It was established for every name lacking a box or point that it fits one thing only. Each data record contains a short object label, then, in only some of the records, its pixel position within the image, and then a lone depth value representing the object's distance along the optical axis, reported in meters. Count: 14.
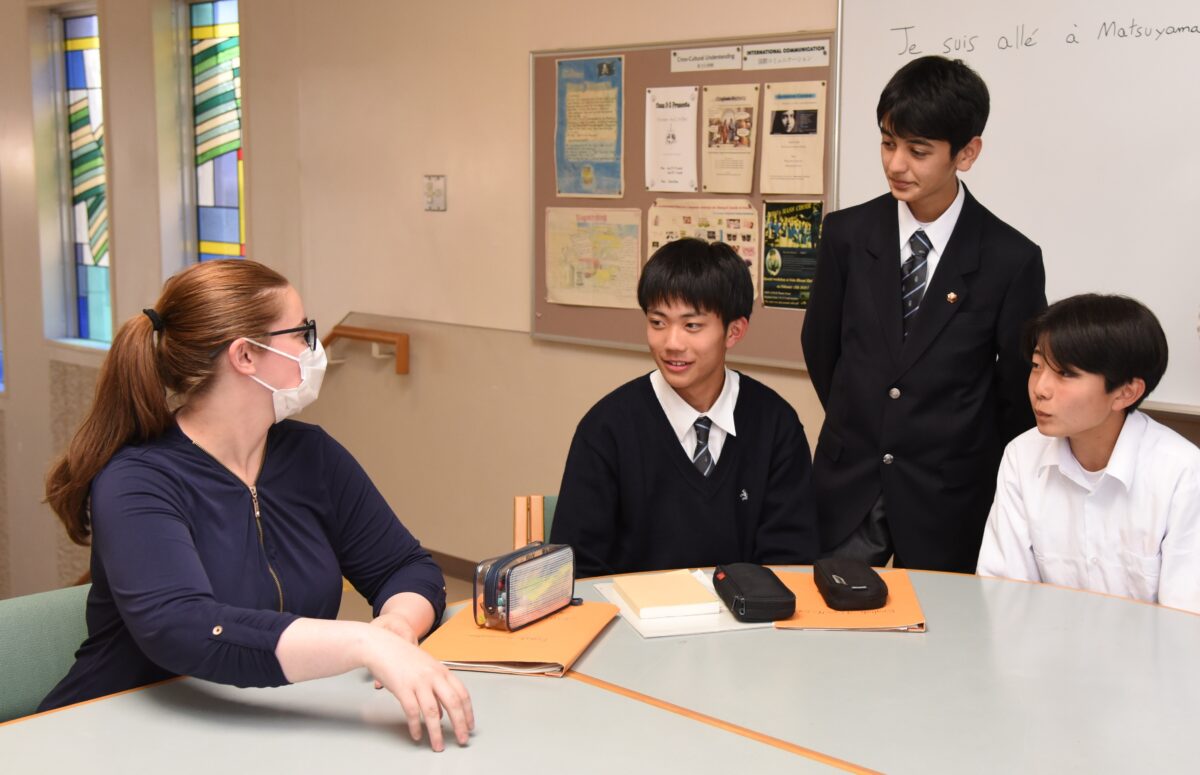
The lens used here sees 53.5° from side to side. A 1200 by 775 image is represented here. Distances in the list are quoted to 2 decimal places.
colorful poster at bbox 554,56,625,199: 3.90
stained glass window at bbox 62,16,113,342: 6.01
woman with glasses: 1.38
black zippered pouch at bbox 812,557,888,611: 1.70
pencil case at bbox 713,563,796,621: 1.66
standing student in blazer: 2.28
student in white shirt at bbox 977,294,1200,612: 1.97
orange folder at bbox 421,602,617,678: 1.50
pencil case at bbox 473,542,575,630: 1.58
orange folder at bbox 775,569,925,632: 1.66
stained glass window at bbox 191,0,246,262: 5.43
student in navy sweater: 2.11
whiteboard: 2.77
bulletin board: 3.48
